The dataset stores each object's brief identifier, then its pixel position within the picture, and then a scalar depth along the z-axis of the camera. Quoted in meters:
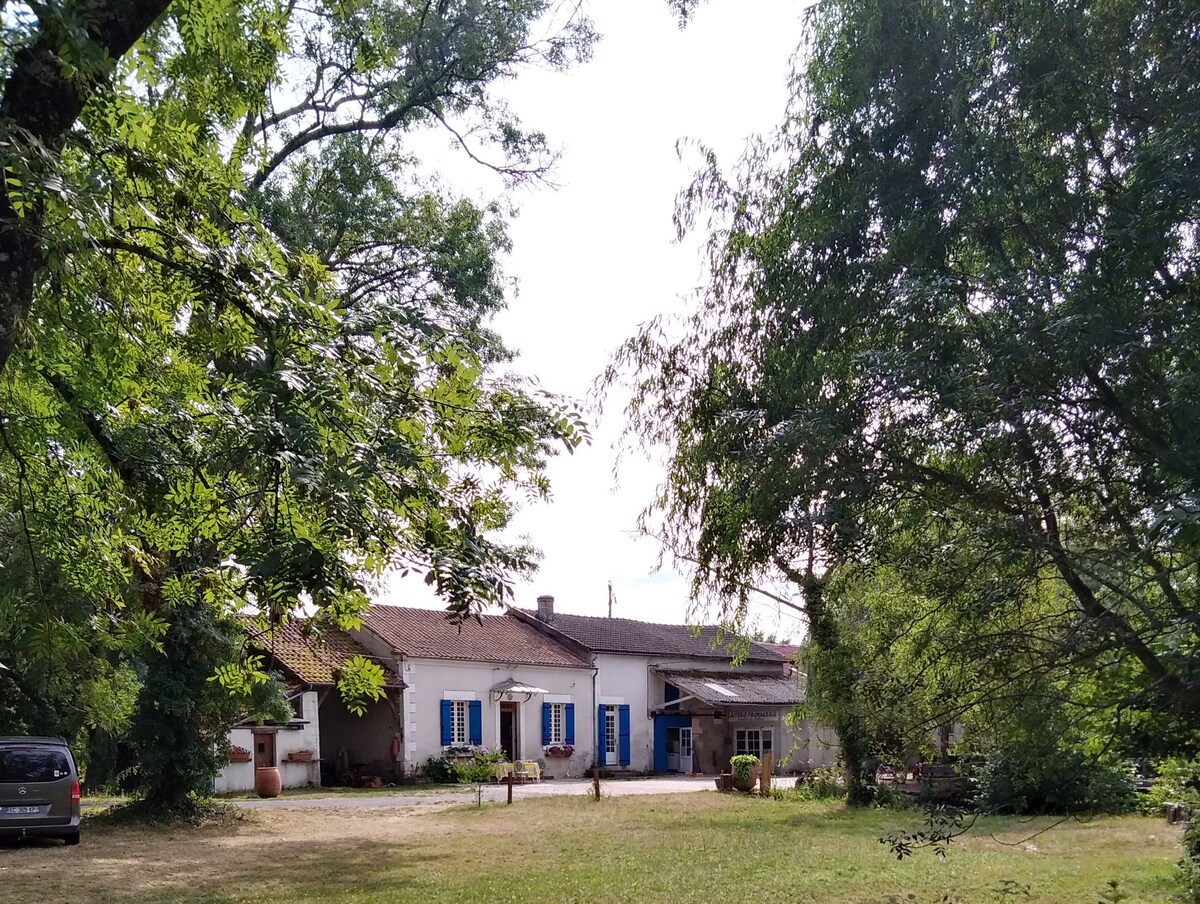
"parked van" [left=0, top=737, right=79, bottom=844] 15.01
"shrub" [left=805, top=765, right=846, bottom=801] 24.92
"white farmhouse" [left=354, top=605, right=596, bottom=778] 31.05
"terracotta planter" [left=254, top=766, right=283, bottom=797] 25.12
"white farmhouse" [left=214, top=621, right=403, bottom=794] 26.17
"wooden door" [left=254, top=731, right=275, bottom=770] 26.70
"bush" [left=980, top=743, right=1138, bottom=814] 19.00
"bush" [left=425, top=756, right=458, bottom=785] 30.33
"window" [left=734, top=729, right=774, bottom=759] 38.31
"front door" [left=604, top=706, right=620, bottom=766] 36.16
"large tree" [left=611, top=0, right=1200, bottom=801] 6.36
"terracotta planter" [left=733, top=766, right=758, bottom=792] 26.91
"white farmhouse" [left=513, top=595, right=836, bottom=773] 36.69
